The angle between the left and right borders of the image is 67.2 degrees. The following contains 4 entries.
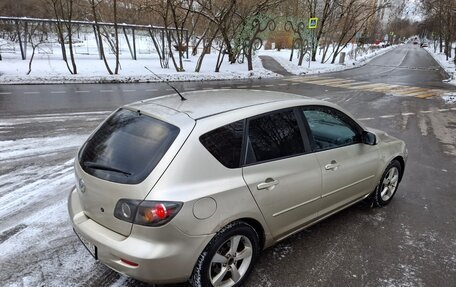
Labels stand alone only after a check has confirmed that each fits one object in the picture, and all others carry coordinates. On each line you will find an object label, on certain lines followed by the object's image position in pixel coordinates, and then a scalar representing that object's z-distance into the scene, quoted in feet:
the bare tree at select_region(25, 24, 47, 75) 71.05
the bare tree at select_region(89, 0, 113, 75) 56.20
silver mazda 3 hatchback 7.91
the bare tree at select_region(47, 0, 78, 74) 55.11
